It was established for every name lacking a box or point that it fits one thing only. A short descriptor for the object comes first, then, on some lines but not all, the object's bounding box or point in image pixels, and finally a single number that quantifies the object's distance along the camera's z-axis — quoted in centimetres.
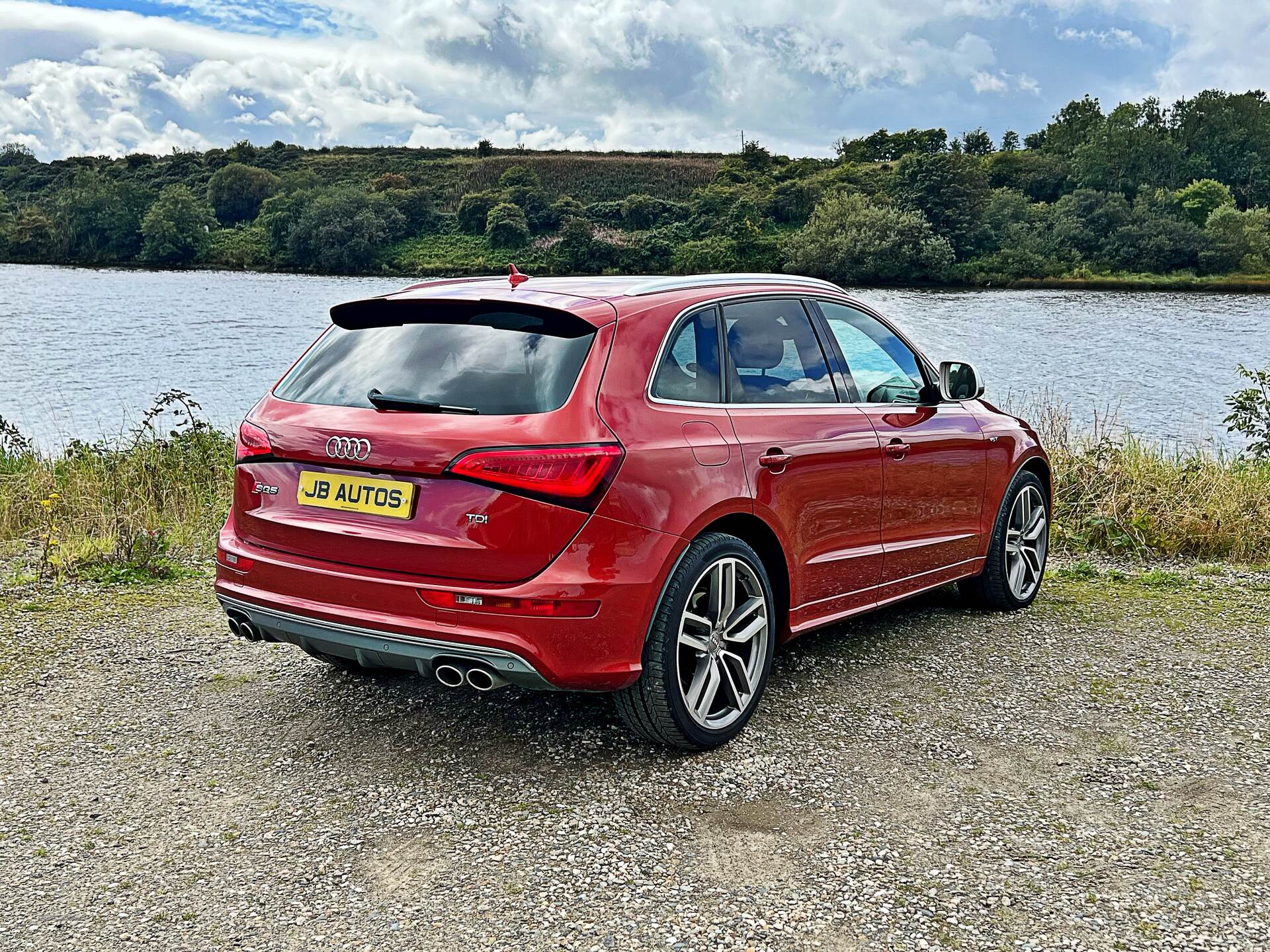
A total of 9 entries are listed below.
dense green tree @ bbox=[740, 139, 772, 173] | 6962
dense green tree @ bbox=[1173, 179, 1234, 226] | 6588
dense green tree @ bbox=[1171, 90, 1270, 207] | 8181
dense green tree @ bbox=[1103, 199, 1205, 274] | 6012
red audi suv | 350
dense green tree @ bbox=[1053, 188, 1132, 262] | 6081
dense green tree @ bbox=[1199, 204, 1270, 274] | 6022
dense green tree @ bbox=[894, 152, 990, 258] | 5922
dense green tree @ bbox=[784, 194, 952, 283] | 5266
